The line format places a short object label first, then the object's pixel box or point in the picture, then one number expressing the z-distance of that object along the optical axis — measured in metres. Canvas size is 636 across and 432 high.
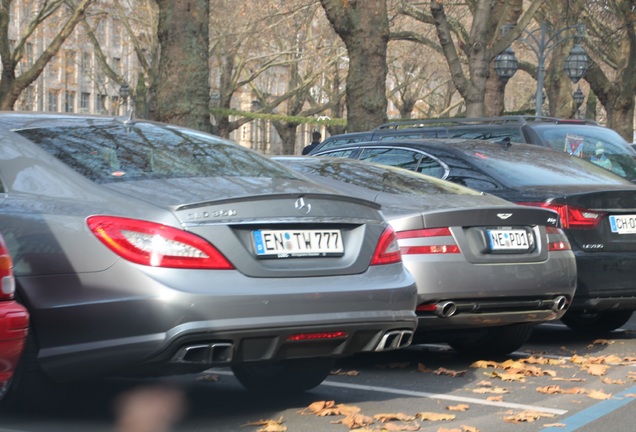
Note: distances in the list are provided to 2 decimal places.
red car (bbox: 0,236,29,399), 8.01
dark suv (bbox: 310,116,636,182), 19.95
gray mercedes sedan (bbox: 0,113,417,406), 8.84
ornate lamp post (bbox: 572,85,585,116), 83.85
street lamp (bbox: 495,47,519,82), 48.53
